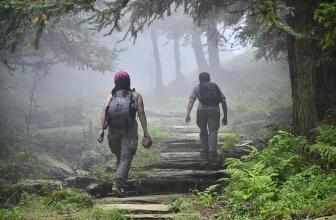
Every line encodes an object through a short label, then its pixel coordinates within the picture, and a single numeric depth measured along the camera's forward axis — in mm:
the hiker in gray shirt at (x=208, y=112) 22681
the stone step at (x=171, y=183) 19321
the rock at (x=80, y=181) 20130
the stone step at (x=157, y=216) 13746
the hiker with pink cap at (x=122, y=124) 18191
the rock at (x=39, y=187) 18252
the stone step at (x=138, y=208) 14930
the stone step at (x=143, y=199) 16969
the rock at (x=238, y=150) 22816
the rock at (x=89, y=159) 29777
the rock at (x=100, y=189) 19016
